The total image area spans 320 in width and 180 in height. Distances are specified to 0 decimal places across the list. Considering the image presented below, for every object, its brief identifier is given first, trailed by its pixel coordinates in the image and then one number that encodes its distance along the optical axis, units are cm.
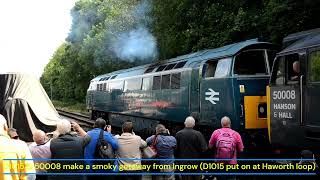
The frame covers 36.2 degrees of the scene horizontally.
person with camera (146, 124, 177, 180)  922
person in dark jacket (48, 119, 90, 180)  737
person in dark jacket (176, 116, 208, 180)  936
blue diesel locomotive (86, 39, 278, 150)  1191
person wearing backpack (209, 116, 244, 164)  941
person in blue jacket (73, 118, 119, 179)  801
